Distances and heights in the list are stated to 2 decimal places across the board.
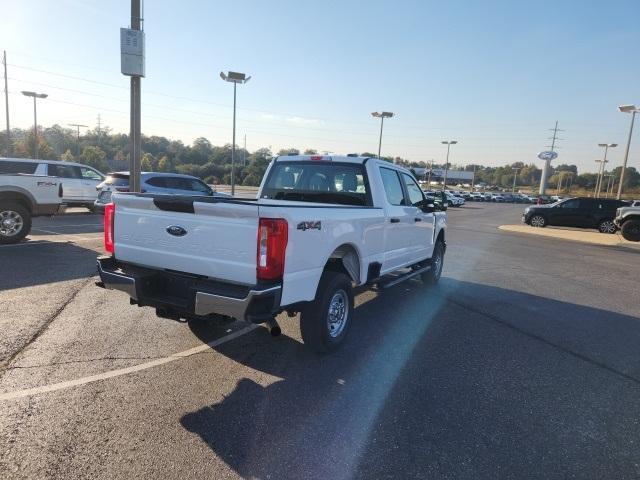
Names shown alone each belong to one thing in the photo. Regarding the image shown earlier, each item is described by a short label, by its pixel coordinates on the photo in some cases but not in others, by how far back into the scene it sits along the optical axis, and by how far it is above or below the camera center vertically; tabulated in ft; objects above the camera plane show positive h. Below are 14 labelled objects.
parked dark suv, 73.96 -3.71
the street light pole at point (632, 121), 101.40 +17.34
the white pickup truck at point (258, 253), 11.78 -2.50
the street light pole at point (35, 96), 133.49 +17.10
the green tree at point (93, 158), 250.98 -0.10
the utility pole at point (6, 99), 121.70 +14.24
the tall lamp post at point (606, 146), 212.84 +22.33
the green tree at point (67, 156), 267.35 -0.01
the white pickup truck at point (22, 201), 31.68 -3.40
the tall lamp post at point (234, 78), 91.15 +18.06
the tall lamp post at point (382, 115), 144.15 +20.07
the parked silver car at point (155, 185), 49.49 -2.51
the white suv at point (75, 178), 48.65 -2.49
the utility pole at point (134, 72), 33.30 +6.54
